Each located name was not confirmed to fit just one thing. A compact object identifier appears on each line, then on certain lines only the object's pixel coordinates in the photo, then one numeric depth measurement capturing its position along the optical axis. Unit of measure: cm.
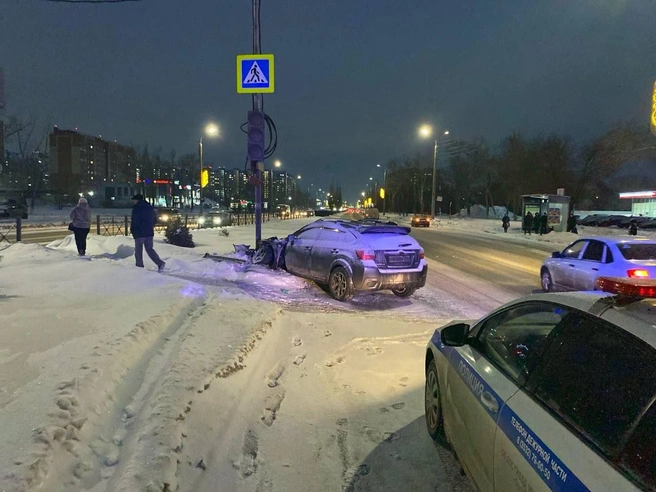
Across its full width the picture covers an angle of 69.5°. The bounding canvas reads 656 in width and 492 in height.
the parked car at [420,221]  4650
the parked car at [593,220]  5173
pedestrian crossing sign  1255
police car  174
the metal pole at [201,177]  3486
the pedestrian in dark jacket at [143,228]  1095
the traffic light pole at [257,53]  1382
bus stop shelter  3306
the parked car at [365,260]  869
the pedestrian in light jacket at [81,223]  1262
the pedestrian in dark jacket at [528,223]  3428
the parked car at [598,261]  785
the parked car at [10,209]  3804
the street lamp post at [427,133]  4924
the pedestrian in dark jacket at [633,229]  2834
